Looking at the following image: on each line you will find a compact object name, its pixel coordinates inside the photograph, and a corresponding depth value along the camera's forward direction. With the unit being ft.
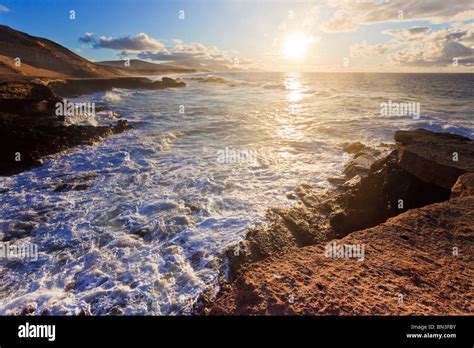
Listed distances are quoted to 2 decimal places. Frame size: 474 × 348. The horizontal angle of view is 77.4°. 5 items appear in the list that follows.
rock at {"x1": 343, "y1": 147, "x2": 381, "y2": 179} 34.11
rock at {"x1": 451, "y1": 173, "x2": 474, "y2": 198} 21.42
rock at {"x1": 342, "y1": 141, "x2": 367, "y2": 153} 44.31
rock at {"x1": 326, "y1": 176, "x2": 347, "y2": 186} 32.30
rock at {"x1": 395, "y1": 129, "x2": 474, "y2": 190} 25.35
